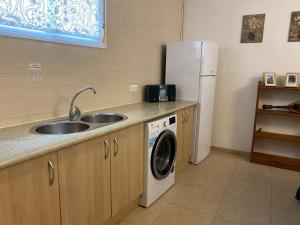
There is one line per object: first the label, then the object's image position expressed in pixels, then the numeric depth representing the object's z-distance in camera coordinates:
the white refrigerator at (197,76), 3.06
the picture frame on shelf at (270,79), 3.10
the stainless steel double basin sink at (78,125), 1.76
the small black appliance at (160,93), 3.08
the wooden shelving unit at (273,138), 3.07
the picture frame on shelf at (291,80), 2.98
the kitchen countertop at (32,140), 1.14
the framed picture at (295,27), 3.00
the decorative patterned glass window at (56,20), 1.63
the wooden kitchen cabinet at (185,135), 2.80
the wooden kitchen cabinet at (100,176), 1.42
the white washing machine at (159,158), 2.17
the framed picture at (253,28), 3.22
